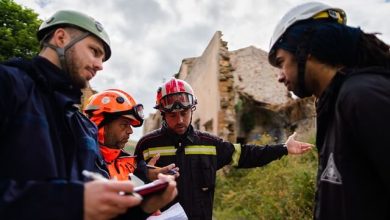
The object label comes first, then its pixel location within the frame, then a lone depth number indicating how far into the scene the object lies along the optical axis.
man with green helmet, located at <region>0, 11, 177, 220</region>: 1.35
